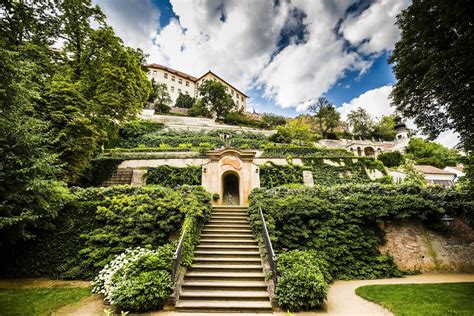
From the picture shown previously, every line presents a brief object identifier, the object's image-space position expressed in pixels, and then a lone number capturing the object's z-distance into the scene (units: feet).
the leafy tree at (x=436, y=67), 20.99
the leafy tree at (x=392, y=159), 96.02
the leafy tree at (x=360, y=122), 165.07
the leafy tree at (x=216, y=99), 141.28
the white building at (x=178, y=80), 169.77
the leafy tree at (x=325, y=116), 142.31
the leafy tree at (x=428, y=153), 110.93
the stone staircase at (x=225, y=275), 18.19
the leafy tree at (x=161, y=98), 139.94
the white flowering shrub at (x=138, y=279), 17.22
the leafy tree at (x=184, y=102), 163.02
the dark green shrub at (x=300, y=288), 18.12
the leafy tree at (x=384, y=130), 162.91
